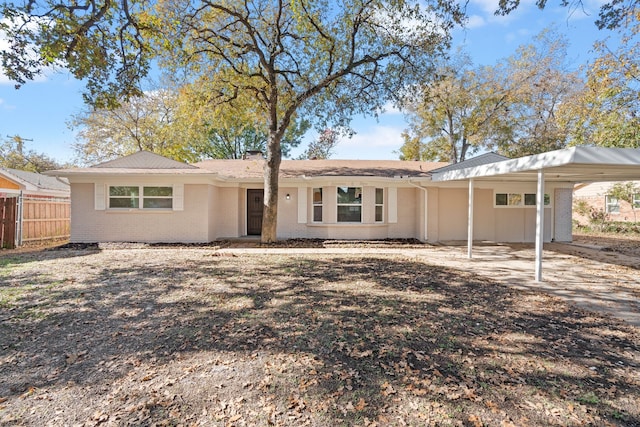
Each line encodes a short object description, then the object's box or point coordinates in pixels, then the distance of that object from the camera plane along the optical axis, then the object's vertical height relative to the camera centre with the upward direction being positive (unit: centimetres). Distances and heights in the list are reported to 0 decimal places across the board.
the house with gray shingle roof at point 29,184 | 1748 +137
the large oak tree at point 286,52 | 1066 +552
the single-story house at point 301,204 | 1214 +24
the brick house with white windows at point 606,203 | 1869 +52
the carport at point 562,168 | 596 +100
